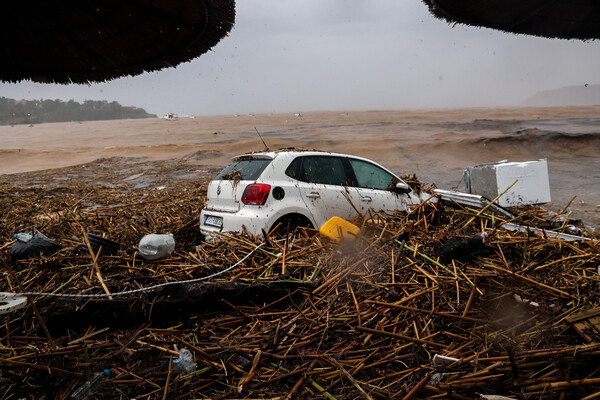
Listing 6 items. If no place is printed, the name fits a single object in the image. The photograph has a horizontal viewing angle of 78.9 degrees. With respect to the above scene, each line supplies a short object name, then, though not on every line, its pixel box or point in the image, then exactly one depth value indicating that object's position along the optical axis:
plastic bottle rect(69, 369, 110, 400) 2.26
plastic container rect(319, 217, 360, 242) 4.41
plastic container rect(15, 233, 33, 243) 4.19
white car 5.01
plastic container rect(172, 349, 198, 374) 2.54
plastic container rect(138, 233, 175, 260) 3.99
